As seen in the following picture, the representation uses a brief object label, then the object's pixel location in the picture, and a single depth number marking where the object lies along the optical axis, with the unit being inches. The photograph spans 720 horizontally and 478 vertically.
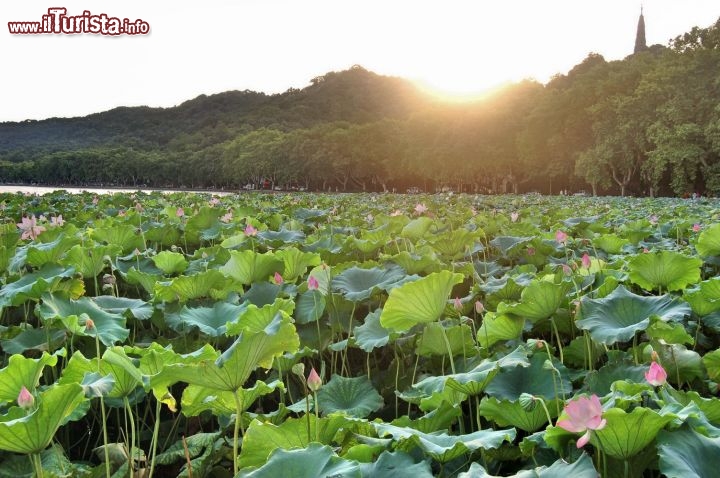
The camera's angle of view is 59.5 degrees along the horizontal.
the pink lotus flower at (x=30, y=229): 122.4
